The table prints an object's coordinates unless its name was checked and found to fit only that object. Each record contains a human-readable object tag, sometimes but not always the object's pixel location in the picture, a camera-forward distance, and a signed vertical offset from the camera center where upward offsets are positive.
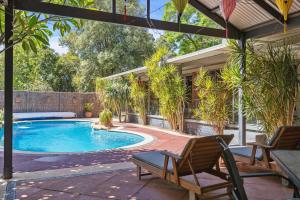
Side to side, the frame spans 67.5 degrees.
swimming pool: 8.49 -1.60
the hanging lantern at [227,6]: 3.15 +1.35
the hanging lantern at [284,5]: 3.17 +1.38
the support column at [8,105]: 3.70 -0.05
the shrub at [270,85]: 4.68 +0.36
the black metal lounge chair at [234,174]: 1.42 -0.46
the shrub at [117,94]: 12.97 +0.46
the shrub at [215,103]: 7.89 -0.04
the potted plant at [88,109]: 16.53 -0.52
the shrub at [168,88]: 9.14 +0.60
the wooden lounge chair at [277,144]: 3.68 -0.71
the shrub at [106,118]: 11.16 -0.80
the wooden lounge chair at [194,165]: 2.97 -0.91
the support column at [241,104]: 5.35 -0.05
